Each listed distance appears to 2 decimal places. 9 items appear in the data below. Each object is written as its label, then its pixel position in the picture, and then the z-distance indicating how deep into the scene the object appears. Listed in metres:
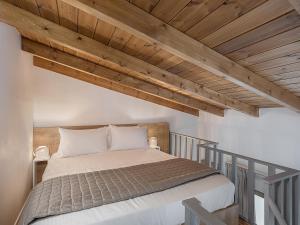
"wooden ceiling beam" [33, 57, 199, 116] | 3.04
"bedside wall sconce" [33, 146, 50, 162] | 2.76
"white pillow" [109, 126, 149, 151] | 3.16
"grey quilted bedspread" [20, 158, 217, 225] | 1.40
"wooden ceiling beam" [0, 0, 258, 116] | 1.77
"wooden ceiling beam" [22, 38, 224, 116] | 2.53
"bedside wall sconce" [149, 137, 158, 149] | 3.61
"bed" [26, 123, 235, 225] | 1.34
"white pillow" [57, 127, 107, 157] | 2.78
